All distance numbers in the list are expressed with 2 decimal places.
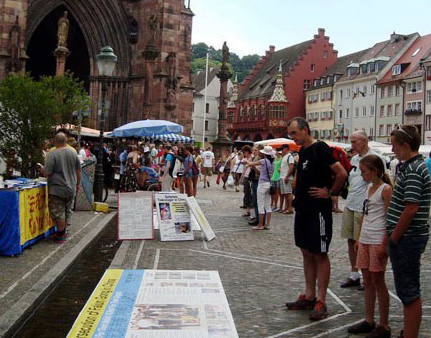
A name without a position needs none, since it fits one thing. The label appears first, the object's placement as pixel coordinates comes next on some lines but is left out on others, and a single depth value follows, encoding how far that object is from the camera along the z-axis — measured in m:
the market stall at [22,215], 8.48
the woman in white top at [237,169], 26.14
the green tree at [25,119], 12.81
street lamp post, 16.77
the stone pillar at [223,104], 36.16
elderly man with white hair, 7.29
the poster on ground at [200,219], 11.16
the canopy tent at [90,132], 27.81
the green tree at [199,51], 143.38
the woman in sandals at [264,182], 12.70
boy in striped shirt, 4.66
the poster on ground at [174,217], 11.08
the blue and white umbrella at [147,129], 22.78
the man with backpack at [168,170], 17.36
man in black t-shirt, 5.94
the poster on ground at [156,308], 5.07
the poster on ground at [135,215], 11.02
